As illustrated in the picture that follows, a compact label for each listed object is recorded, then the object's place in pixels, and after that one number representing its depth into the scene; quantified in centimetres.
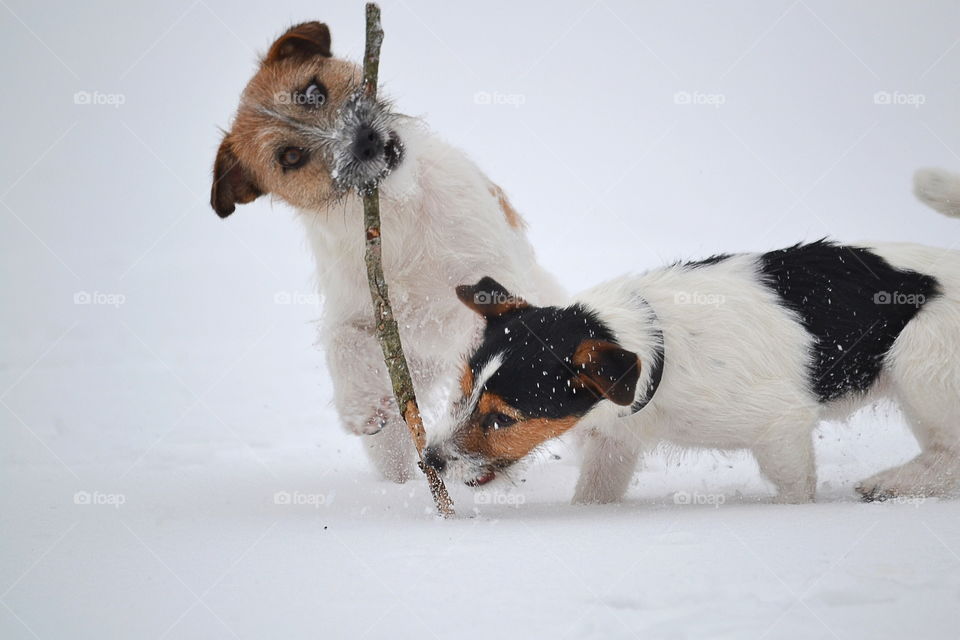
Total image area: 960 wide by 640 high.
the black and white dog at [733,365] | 345
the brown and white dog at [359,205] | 420
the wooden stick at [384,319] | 377
